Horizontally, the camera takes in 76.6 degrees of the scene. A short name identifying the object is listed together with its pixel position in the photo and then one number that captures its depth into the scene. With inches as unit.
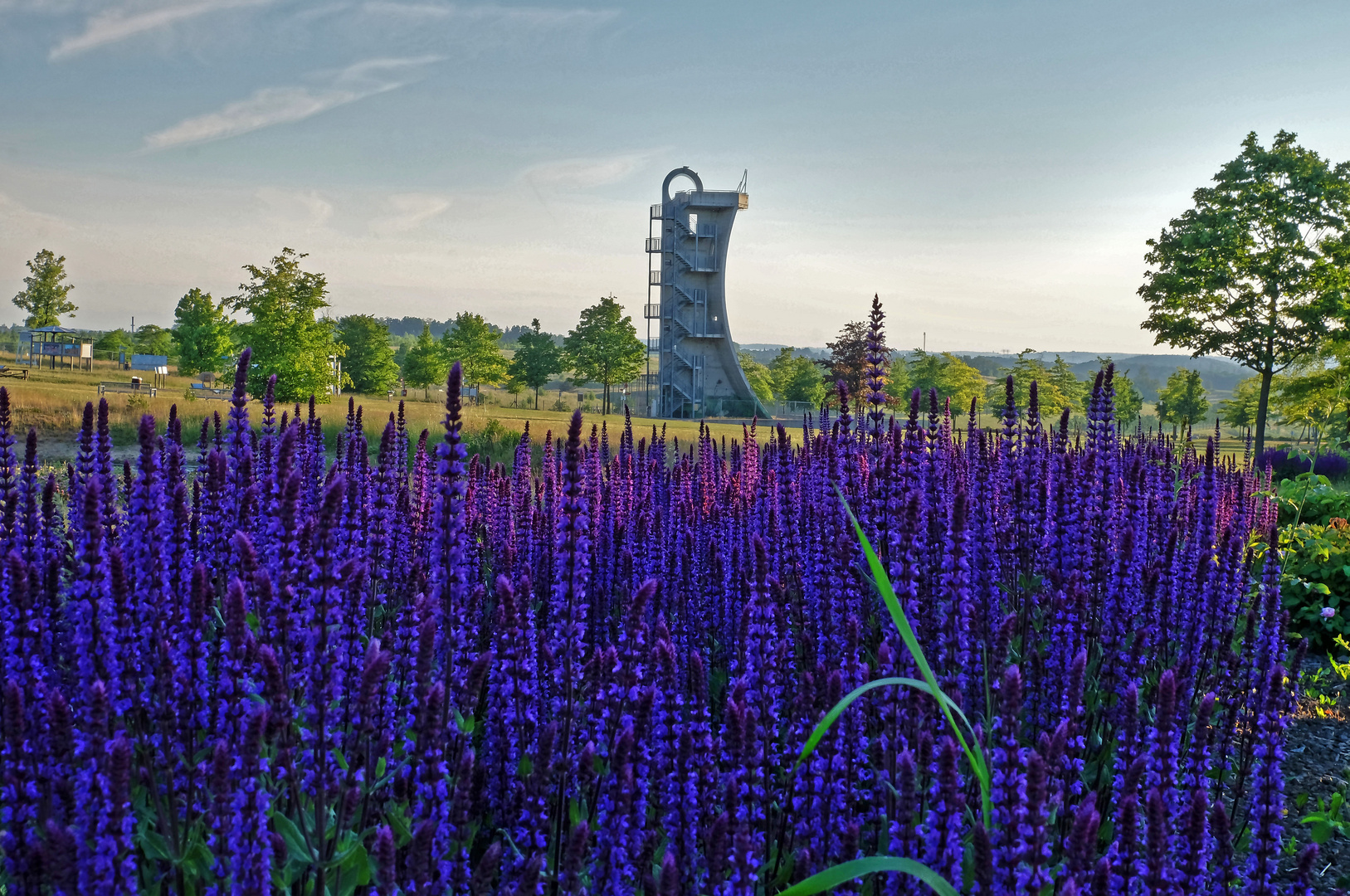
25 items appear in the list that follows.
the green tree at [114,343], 4701.8
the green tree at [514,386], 3408.0
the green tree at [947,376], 2854.3
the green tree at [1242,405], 2484.7
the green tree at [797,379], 3624.5
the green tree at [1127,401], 2337.6
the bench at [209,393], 1606.5
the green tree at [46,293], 3526.1
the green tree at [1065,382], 3014.3
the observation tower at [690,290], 2672.2
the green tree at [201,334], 2787.9
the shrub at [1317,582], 380.8
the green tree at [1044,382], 2416.3
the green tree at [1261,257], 1498.5
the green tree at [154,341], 4712.1
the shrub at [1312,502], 504.7
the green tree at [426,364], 3422.7
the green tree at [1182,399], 2114.9
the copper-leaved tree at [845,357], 2450.1
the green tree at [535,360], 3336.6
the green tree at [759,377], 3636.8
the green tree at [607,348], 2960.1
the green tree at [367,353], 3636.8
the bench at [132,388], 1863.2
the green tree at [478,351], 3280.0
